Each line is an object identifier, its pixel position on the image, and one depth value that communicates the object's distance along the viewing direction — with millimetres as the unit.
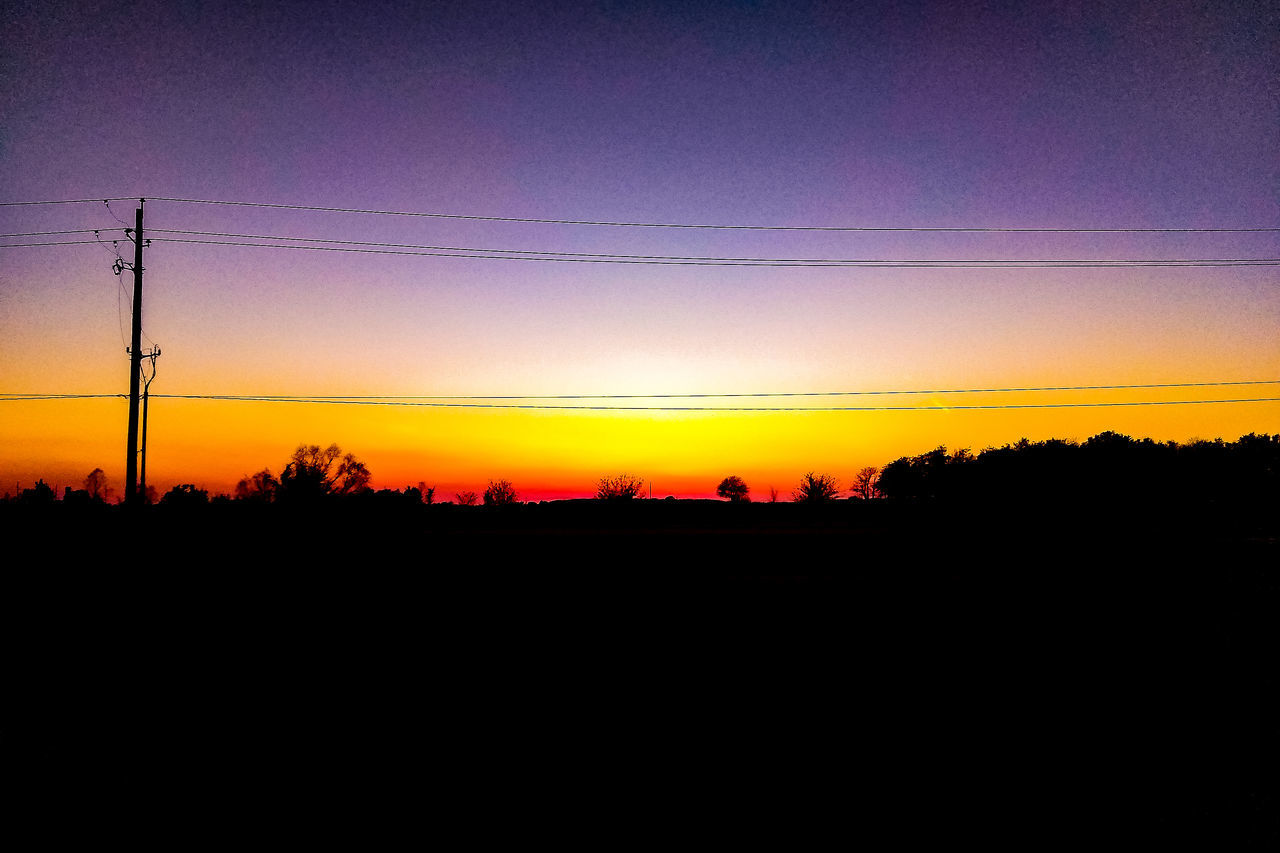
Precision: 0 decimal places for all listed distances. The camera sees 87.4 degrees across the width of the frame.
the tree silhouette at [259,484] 69675
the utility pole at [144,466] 28078
